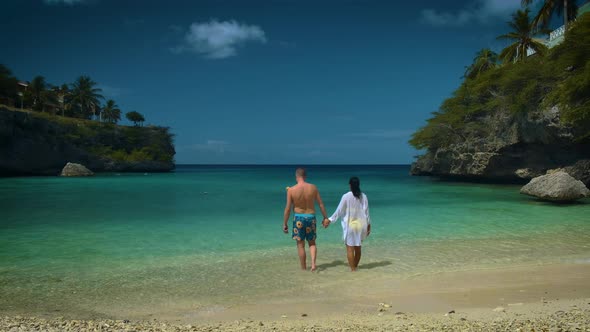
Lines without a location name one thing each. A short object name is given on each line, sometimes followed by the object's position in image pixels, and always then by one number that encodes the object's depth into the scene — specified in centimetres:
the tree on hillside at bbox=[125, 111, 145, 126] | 8962
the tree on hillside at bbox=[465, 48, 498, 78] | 4609
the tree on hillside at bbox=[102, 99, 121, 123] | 8881
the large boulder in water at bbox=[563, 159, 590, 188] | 2434
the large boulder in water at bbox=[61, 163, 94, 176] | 5138
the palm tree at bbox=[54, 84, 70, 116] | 7940
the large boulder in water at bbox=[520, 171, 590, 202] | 1705
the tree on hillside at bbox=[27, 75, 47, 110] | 6812
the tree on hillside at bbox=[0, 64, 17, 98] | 5906
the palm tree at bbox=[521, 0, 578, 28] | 2856
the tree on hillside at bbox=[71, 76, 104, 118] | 8019
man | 649
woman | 654
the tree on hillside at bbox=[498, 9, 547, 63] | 3512
